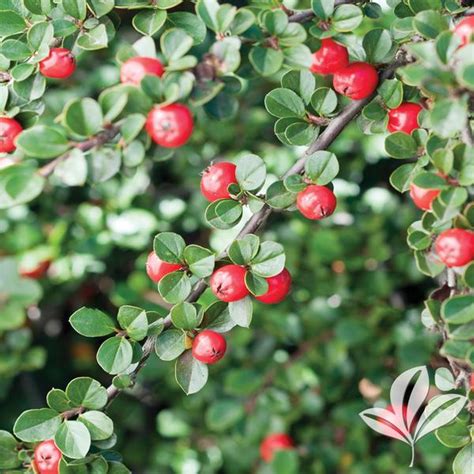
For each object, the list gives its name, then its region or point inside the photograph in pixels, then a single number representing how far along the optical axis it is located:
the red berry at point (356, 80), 0.30
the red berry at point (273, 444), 0.43
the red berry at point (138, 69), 0.28
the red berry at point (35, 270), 0.43
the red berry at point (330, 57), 0.30
